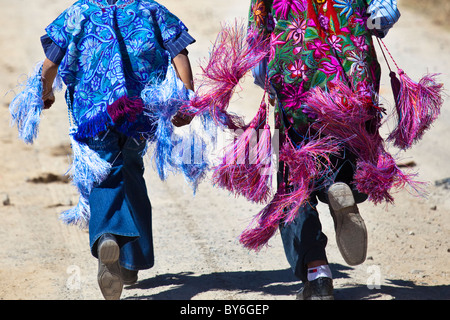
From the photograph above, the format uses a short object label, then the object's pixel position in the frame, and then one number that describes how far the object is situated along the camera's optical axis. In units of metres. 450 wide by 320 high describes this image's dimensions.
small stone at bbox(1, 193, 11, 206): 12.52
